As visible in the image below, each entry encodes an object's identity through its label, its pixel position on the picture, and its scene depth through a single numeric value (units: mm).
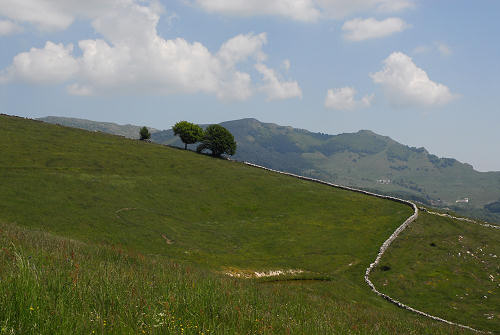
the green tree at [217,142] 128138
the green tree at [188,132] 140375
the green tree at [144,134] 141250
